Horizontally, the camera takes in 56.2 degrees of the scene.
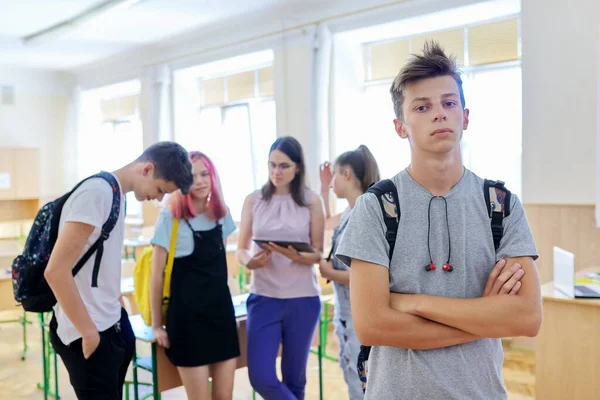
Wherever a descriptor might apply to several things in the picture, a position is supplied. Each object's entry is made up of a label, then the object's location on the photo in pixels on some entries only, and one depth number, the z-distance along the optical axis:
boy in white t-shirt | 1.85
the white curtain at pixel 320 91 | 6.10
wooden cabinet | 9.09
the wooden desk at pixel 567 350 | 2.74
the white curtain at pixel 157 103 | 8.41
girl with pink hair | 2.44
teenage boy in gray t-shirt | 1.20
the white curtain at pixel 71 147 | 10.59
